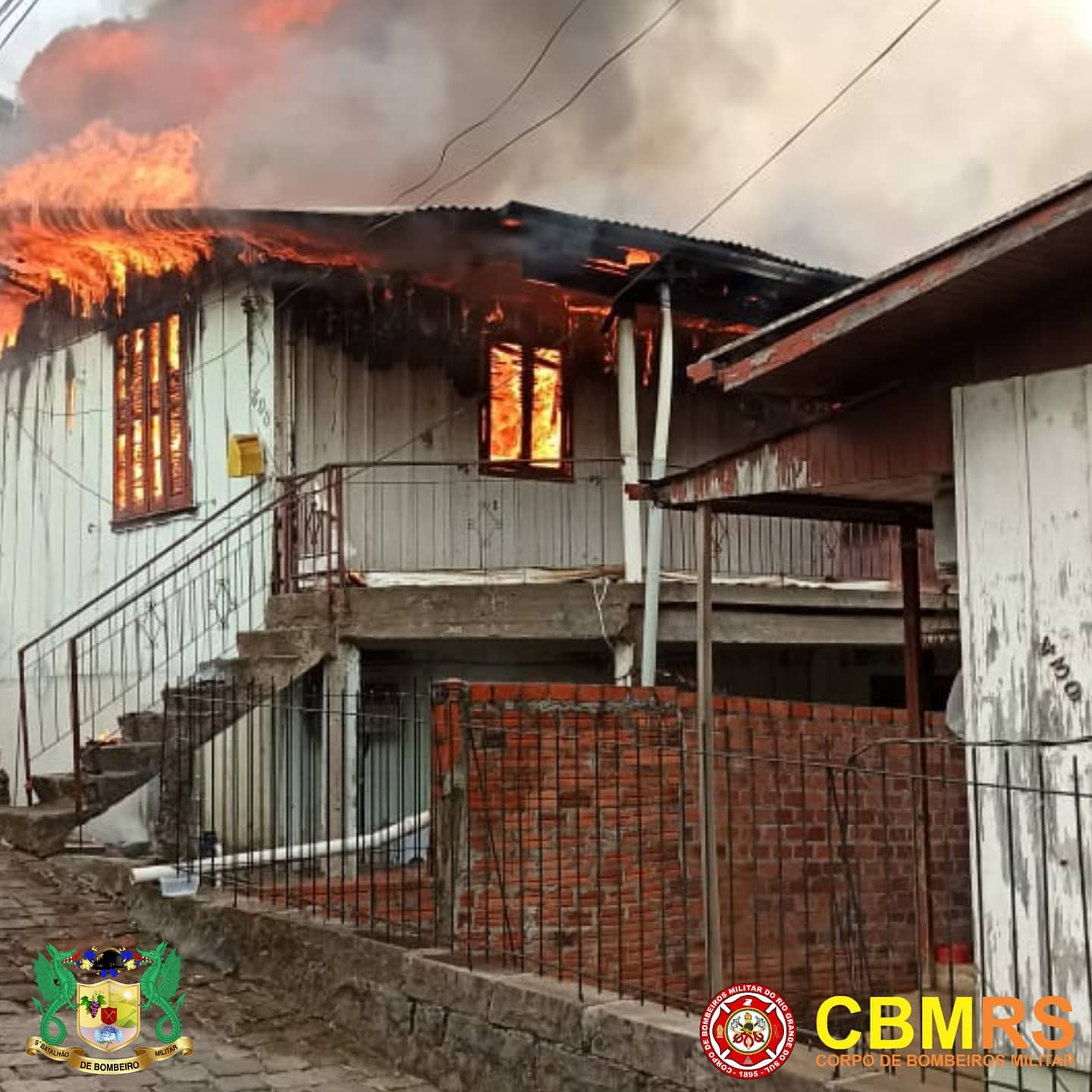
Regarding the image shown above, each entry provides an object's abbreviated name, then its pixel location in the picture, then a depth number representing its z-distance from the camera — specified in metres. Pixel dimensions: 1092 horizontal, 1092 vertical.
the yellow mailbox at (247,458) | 11.20
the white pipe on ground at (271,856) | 8.17
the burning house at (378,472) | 10.21
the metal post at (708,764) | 5.65
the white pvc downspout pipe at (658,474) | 9.85
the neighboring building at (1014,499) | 4.29
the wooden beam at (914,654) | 6.91
